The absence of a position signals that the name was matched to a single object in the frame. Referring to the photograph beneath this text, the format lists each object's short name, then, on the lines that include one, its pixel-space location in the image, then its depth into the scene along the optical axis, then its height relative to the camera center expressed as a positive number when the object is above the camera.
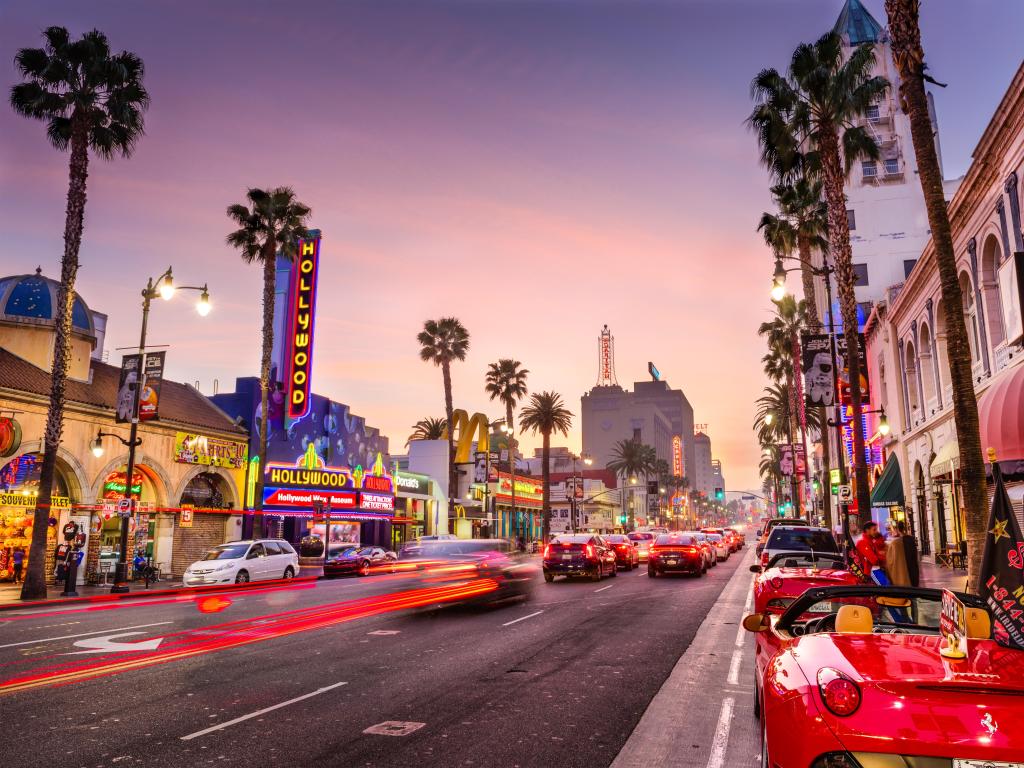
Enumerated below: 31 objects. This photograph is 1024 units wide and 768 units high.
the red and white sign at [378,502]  45.25 +0.53
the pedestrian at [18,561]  26.56 -1.77
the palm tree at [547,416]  68.69 +8.79
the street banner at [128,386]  25.91 +4.43
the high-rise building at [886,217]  59.91 +23.96
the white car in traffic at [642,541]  41.37 -1.78
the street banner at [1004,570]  6.38 -0.55
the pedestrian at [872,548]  12.89 -0.70
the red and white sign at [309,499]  39.00 +0.67
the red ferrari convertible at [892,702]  3.07 -0.86
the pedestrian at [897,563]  11.51 -0.86
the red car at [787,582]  9.38 -0.98
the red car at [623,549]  32.47 -1.77
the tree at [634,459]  119.81 +8.18
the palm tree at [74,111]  22.95 +13.51
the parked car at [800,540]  18.41 -0.79
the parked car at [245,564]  24.39 -1.85
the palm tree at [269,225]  36.47 +14.17
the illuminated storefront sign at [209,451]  32.72 +2.79
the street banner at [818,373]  22.89 +4.24
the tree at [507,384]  67.88 +11.57
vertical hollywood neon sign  40.12 +10.12
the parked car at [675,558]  27.34 -1.80
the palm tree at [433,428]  87.00 +9.78
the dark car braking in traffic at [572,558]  25.42 -1.66
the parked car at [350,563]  32.22 -2.30
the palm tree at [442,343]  55.88 +12.67
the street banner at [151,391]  26.19 +4.32
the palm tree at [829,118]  21.16 +12.48
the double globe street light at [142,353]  23.92 +5.49
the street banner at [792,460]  48.06 +3.31
